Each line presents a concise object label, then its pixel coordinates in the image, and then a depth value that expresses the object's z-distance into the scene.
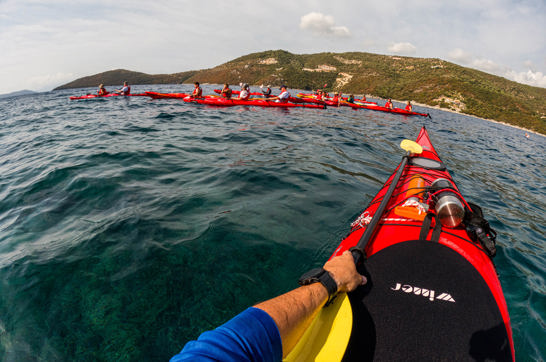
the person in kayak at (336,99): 21.89
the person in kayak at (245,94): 15.59
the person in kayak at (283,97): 16.31
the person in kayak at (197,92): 15.97
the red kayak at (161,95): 16.70
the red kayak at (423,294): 1.58
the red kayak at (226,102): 15.27
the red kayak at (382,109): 21.41
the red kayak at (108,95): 19.87
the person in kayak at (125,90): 21.22
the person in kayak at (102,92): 20.76
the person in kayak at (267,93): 18.45
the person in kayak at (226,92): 15.53
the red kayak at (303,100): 17.53
